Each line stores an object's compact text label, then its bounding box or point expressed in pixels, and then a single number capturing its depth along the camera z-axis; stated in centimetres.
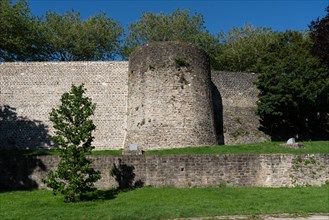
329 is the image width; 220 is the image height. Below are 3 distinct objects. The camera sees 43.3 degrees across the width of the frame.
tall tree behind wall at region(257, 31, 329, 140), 2558
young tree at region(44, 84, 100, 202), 1384
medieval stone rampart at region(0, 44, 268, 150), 2212
